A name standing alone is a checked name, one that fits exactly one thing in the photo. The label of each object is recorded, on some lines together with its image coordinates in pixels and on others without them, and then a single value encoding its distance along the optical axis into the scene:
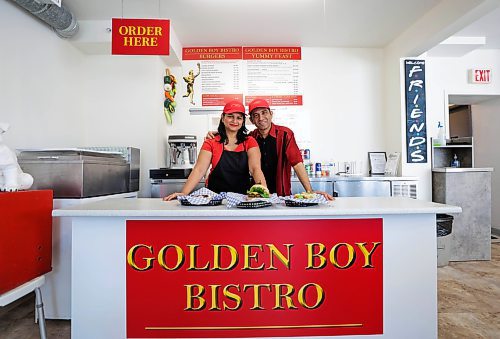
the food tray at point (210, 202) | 1.96
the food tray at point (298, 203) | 1.89
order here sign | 3.04
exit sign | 5.14
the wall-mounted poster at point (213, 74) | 4.92
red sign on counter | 1.86
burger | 2.01
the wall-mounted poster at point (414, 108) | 4.64
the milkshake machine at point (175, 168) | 4.23
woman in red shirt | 2.59
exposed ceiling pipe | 3.05
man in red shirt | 2.94
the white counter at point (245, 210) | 1.77
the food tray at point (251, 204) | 1.83
